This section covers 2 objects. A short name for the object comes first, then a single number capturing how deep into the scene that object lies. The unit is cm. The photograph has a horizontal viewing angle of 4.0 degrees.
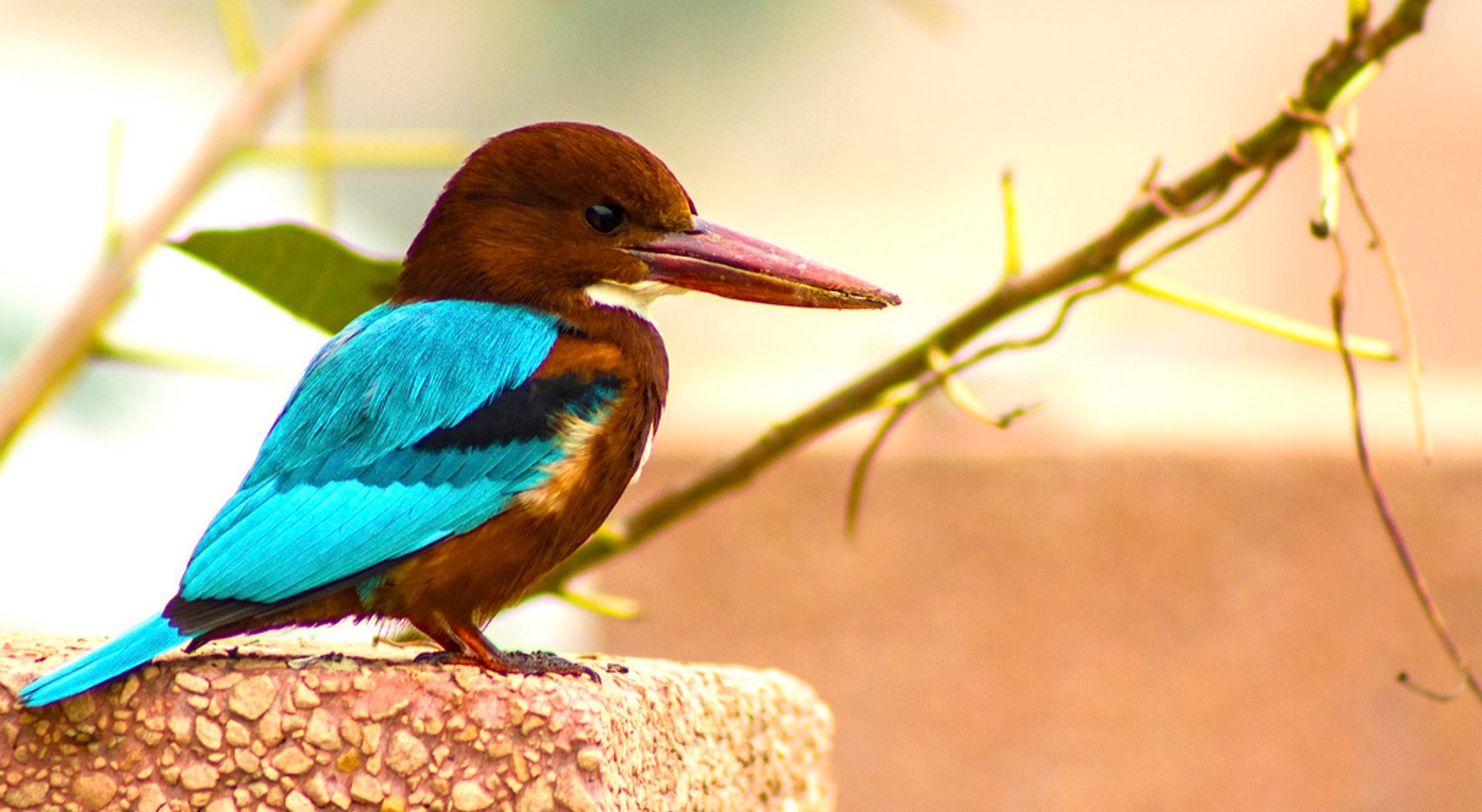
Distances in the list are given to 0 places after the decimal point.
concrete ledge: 467
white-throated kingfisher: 470
